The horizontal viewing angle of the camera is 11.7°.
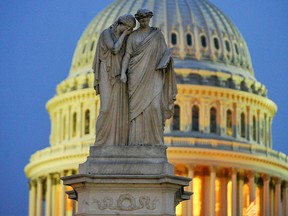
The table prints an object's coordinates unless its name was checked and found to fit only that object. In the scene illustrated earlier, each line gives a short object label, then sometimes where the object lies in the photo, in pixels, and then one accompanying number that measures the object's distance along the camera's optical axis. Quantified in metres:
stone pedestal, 25.41
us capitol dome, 147.25
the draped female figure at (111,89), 26.17
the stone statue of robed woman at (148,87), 26.17
